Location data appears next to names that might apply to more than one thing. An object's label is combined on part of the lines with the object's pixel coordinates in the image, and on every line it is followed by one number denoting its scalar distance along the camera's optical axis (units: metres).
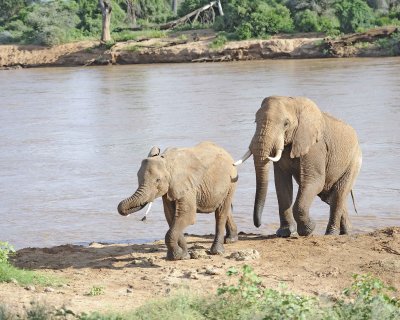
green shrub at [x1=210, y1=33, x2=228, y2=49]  82.94
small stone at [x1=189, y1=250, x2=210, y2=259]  17.11
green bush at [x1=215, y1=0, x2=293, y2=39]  84.67
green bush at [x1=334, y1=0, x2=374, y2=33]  82.03
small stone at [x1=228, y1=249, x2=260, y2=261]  16.70
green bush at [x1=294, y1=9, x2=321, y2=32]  83.03
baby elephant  16.13
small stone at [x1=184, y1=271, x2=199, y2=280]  15.54
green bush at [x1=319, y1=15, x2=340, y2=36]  80.34
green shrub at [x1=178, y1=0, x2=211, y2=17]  97.83
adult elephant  18.15
